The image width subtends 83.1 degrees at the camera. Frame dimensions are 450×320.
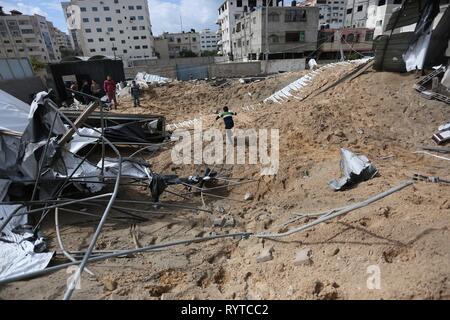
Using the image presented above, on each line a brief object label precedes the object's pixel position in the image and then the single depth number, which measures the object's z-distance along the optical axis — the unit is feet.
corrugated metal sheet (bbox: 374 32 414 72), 28.50
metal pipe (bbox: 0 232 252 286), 7.67
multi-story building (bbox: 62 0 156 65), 160.56
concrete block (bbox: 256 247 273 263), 10.73
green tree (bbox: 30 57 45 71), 100.77
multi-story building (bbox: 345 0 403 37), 110.96
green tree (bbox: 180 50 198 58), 170.23
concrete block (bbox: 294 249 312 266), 9.82
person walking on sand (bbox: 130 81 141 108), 43.50
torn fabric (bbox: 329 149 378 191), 15.28
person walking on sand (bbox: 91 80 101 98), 42.14
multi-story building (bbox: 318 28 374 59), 105.50
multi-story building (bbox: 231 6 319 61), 95.45
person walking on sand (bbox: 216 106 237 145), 24.19
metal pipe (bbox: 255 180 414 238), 9.46
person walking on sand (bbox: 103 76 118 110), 40.01
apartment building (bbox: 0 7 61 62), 159.10
